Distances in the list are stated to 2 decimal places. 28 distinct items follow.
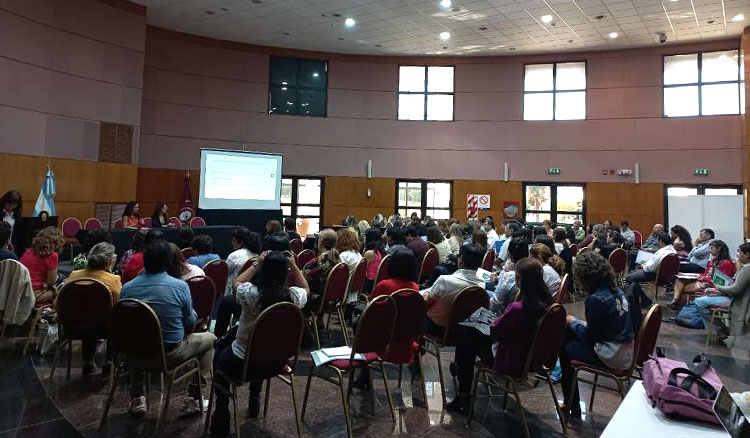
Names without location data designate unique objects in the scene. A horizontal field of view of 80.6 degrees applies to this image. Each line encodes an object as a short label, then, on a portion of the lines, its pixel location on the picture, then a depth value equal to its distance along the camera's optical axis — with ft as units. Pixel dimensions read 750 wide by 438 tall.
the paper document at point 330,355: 9.36
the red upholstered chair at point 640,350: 9.30
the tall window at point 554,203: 40.33
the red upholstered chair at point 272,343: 8.00
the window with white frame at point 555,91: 40.50
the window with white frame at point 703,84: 36.35
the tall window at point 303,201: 42.09
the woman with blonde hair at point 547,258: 13.88
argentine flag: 27.81
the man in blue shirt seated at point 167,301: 8.96
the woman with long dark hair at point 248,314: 8.55
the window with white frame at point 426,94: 43.06
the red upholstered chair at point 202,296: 11.45
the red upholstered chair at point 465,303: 10.52
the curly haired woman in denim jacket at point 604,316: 9.39
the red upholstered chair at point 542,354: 8.98
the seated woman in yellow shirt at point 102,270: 11.07
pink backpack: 4.98
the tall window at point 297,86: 41.75
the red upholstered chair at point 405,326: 9.87
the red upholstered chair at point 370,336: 8.93
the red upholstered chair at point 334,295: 14.11
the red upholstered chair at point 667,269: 21.08
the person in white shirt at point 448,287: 11.03
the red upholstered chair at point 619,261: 23.18
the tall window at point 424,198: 42.83
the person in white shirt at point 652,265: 21.75
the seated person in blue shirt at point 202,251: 14.52
